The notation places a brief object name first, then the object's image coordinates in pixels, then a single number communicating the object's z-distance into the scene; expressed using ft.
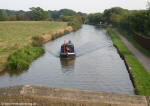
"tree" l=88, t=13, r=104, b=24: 422.74
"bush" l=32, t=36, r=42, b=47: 119.96
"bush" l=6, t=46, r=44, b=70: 74.23
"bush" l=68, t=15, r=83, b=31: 278.97
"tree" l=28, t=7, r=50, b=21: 385.50
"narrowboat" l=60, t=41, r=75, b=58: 94.64
